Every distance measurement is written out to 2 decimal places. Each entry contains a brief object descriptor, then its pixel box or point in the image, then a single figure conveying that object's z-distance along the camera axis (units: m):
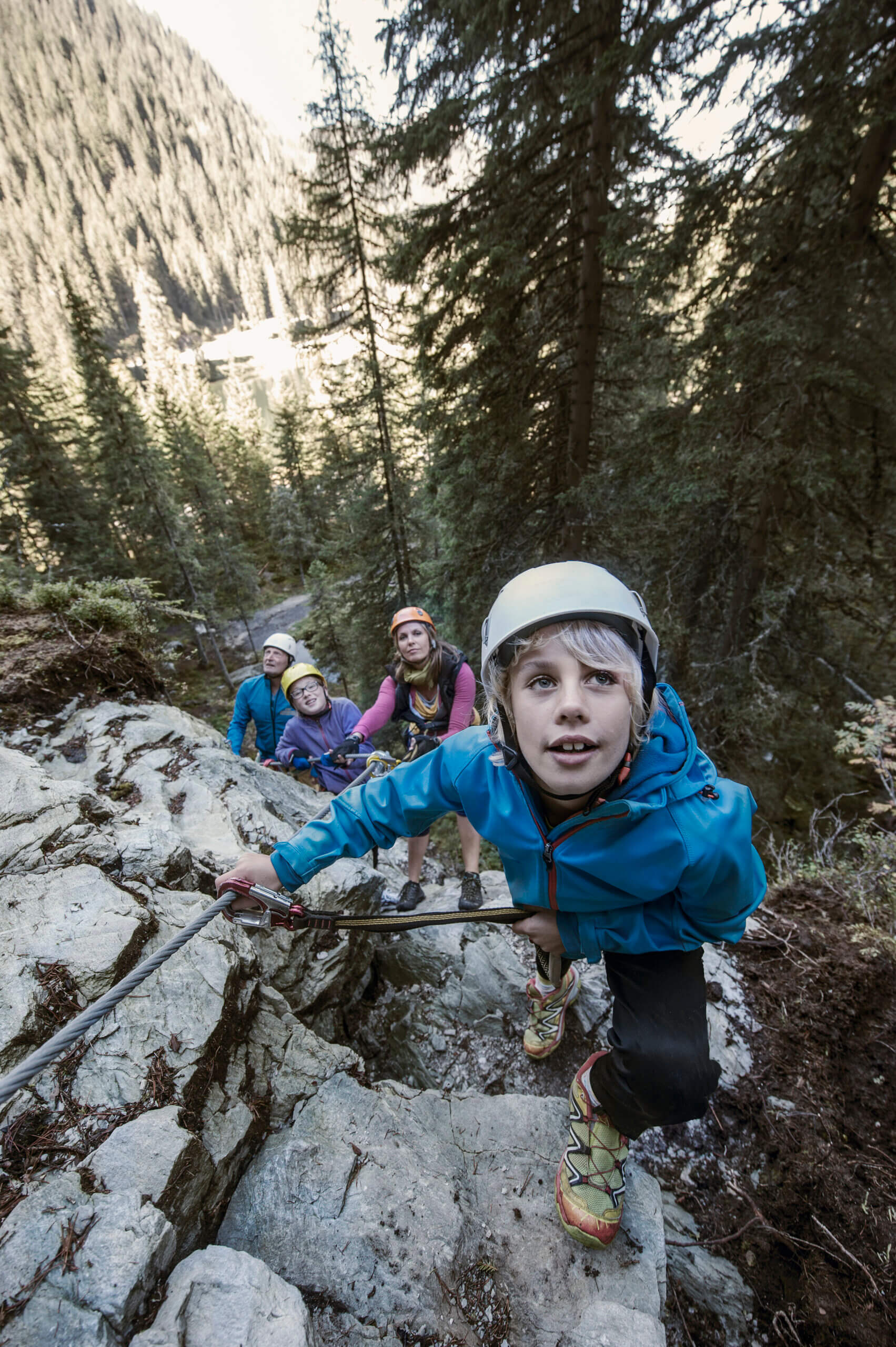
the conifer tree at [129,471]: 19.44
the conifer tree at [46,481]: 20.84
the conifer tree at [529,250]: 5.95
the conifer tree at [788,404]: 4.91
